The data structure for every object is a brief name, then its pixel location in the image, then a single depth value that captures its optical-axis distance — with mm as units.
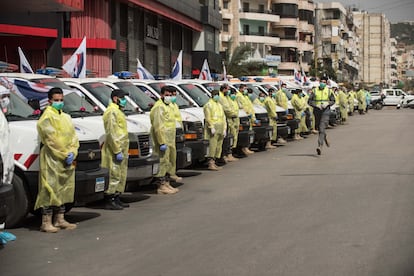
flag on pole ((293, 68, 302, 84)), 33562
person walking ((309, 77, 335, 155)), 19156
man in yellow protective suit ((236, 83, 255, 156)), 19484
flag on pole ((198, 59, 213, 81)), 26314
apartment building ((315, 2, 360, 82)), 113219
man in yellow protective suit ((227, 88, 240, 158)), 17625
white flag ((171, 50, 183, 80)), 21788
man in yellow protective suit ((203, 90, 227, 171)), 15742
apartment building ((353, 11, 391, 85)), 179875
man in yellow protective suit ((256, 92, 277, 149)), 21859
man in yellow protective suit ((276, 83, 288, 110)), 23628
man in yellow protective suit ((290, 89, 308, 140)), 25122
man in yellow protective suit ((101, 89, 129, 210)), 10727
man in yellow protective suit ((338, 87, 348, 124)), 36906
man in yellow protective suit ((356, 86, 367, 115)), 50562
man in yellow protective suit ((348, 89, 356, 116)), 46172
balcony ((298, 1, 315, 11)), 98112
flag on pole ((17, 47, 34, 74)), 16364
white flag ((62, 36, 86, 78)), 15922
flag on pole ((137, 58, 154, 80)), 21562
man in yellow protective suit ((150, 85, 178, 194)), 12320
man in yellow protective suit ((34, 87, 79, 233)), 9148
